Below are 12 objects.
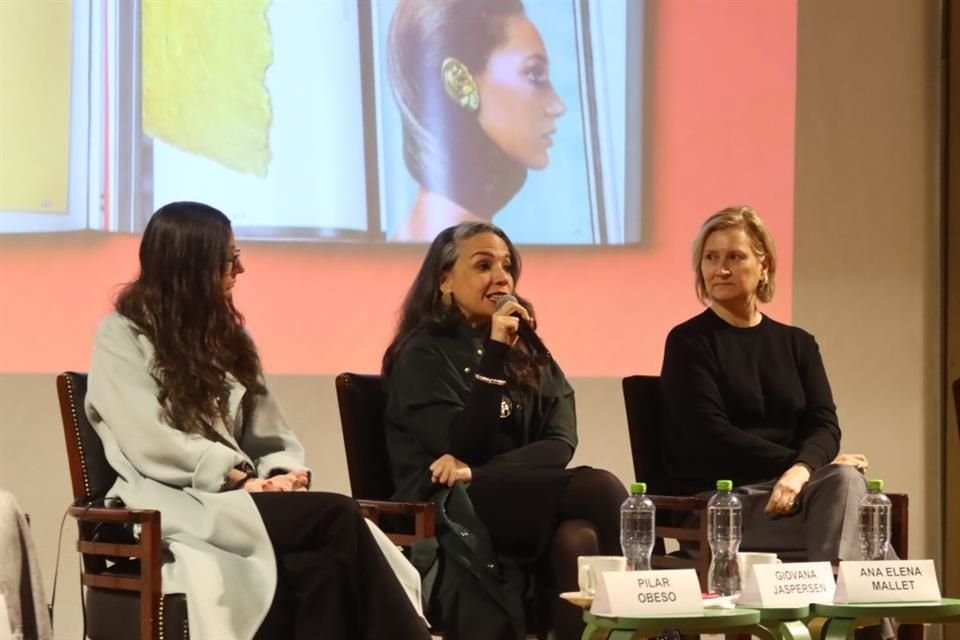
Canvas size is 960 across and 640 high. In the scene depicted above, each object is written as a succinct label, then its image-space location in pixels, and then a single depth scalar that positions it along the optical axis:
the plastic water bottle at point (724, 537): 5.94
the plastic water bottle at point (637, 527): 6.09
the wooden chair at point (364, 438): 7.14
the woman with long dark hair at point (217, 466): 5.77
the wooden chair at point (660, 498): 7.07
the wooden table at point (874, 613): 5.61
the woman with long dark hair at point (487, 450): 6.42
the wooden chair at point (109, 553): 5.66
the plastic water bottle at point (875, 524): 6.44
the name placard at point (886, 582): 5.68
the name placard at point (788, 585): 5.54
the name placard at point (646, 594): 5.21
